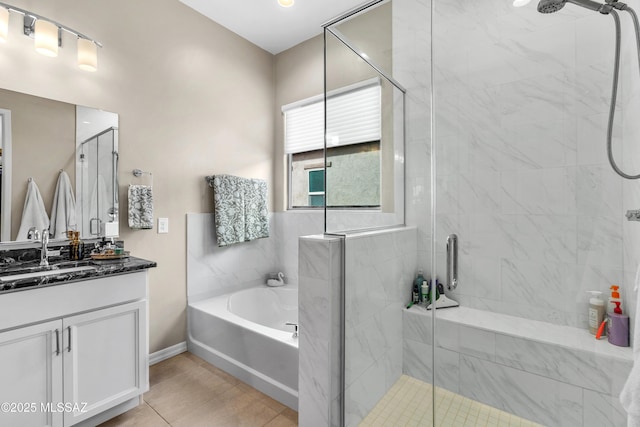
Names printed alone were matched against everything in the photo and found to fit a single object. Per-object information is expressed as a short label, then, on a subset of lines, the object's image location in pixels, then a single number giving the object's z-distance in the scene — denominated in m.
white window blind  1.62
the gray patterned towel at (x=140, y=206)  2.12
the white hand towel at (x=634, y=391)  0.76
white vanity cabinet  1.28
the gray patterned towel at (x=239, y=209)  2.60
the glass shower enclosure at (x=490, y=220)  1.17
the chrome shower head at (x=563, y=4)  1.15
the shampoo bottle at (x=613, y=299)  1.15
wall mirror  1.67
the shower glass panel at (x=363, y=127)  1.60
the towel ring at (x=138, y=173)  2.19
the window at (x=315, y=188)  2.92
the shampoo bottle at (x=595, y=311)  1.17
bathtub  1.79
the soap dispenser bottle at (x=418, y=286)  1.50
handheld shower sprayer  1.12
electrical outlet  2.33
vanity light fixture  1.63
